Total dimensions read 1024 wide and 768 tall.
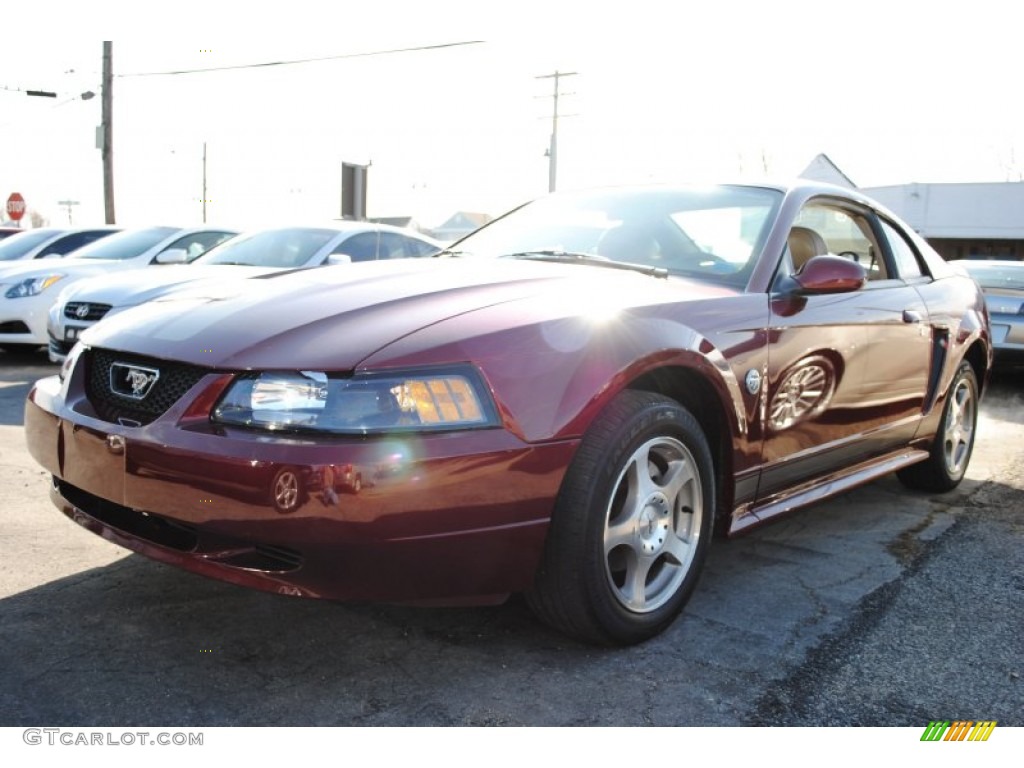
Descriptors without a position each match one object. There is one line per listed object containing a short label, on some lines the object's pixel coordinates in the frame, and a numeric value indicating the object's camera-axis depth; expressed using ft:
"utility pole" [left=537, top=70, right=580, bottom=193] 108.17
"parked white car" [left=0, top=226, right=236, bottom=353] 28.07
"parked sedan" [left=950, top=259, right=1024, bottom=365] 27.76
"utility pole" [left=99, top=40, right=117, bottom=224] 70.54
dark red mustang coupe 7.16
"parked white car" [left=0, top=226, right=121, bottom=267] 36.29
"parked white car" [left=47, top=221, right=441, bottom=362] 21.62
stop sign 81.46
